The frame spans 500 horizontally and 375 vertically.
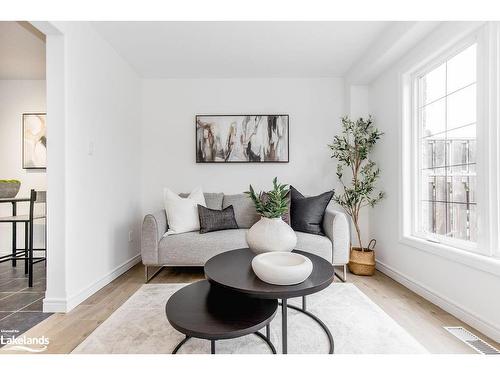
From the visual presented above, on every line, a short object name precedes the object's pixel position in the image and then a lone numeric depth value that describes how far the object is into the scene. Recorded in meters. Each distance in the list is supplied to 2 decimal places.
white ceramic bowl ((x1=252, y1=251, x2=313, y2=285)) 1.37
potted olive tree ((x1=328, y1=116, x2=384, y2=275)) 2.96
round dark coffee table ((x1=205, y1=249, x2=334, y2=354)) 1.32
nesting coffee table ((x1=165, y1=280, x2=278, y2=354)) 1.20
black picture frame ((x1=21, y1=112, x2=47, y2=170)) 3.60
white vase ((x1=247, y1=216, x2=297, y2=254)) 1.80
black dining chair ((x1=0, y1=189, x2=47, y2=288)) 2.54
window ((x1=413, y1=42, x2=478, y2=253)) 2.01
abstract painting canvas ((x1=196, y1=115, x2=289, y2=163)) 3.62
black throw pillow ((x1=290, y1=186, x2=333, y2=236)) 2.93
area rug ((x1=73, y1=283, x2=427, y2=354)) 1.56
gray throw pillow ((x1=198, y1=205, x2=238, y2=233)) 2.93
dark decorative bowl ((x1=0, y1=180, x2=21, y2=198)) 2.64
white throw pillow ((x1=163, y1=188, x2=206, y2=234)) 2.90
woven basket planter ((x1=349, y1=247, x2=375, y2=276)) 2.92
